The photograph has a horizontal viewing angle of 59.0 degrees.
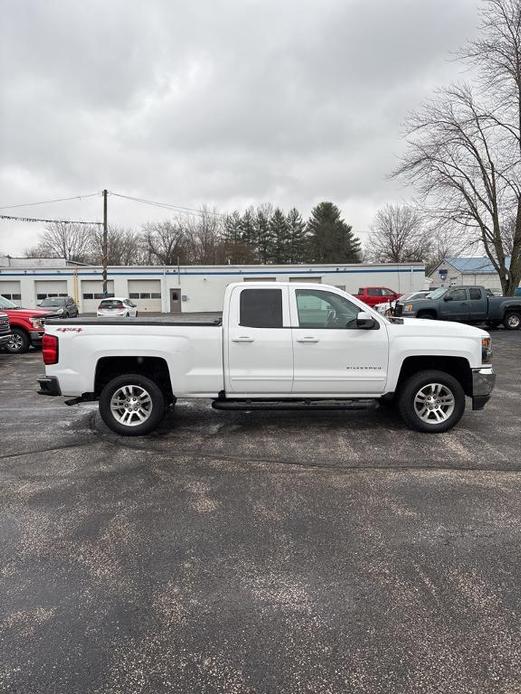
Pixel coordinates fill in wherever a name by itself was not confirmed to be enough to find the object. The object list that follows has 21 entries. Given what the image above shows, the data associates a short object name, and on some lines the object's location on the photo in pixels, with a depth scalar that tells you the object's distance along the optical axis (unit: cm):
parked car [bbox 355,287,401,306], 3259
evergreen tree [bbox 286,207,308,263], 6862
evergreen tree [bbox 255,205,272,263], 6931
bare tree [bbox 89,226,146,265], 7000
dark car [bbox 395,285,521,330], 2000
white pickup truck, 555
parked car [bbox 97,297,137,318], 2614
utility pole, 3481
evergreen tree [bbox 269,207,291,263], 6894
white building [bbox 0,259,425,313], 4231
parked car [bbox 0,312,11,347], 1266
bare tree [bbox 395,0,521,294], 2433
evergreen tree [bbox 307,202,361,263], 6625
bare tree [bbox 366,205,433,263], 6341
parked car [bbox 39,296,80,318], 2453
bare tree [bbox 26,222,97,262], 7650
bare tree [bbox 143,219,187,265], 7023
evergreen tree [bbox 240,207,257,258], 6944
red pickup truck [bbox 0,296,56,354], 1394
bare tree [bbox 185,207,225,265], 6706
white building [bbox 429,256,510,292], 6775
